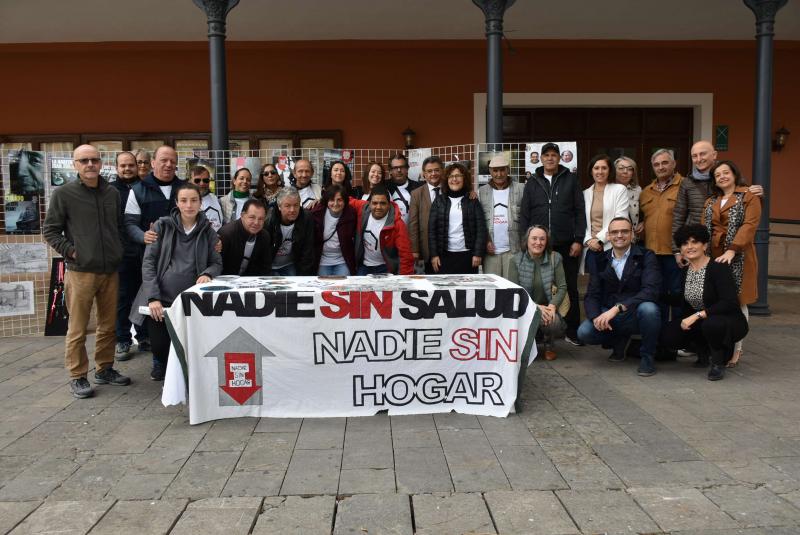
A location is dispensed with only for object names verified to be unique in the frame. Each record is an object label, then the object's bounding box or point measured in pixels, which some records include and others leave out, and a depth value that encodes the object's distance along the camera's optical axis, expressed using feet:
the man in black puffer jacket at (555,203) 19.11
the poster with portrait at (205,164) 21.04
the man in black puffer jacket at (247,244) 16.02
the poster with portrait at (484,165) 20.77
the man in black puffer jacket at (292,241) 17.17
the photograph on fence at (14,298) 21.86
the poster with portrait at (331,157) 22.52
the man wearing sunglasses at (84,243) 14.69
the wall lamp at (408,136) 32.04
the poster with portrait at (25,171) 21.30
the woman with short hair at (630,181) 19.16
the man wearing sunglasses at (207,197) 18.85
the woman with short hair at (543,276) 17.67
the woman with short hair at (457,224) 18.78
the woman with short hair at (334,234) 18.21
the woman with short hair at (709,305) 16.16
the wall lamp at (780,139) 32.86
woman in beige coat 16.75
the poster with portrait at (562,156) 19.81
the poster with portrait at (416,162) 22.61
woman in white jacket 18.75
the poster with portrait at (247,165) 20.84
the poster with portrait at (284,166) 21.58
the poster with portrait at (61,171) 21.44
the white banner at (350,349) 13.50
